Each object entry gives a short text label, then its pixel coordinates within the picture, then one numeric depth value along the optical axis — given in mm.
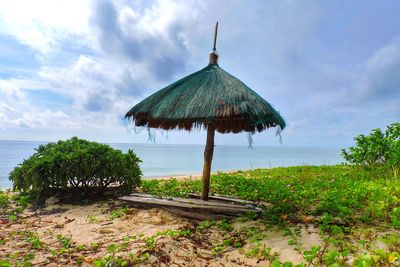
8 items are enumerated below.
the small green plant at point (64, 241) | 4350
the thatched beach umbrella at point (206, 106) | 4844
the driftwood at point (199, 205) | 5316
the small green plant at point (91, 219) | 5551
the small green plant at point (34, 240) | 4343
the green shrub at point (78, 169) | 6863
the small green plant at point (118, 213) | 5754
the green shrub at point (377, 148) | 9602
